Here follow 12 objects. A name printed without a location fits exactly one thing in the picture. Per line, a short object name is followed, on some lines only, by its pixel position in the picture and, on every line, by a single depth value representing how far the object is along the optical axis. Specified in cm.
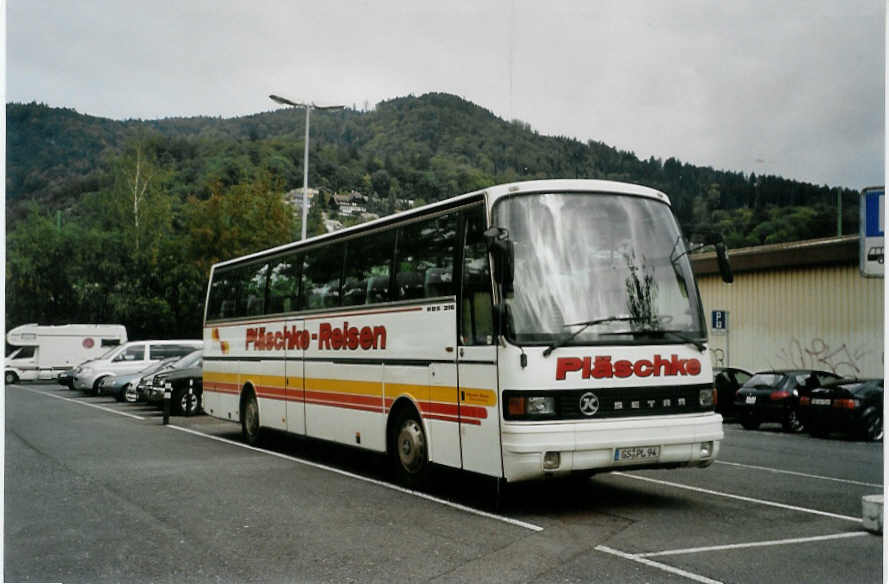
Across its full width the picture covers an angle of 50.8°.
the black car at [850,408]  1806
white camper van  4069
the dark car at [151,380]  2466
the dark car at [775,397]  2078
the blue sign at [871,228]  927
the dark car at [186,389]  2295
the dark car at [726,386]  2458
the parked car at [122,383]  2942
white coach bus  862
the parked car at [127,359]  3178
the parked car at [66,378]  3612
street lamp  2608
